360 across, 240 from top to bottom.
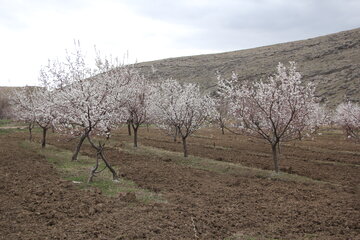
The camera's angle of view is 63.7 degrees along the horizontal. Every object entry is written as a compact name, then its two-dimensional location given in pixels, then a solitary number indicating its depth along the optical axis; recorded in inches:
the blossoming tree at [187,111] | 1001.5
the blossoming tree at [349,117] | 1358.1
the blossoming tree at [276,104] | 750.5
